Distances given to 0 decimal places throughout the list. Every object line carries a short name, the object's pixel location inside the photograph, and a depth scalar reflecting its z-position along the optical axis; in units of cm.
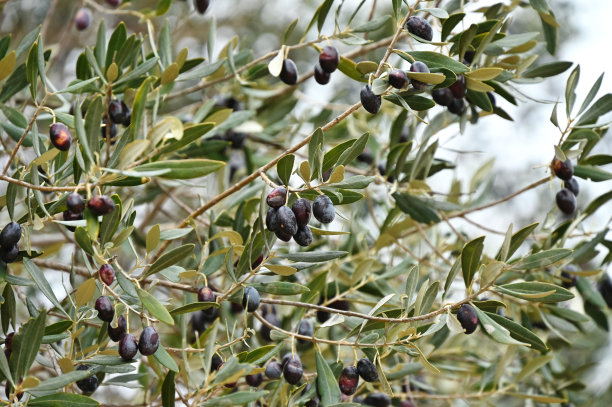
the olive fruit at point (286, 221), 149
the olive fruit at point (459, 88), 160
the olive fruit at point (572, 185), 168
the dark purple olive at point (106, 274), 151
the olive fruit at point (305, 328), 165
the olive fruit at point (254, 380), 164
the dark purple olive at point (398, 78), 151
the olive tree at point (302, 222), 150
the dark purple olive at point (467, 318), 151
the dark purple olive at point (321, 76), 162
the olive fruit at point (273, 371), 161
